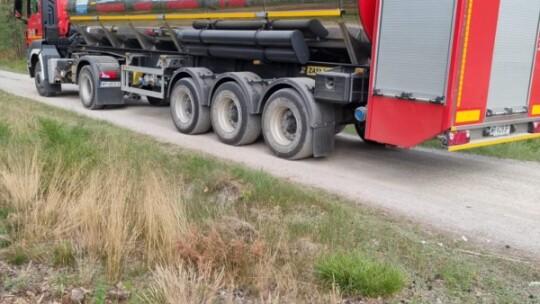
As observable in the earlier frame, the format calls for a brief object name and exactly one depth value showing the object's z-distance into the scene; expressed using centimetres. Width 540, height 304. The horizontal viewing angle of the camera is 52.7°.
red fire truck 607
